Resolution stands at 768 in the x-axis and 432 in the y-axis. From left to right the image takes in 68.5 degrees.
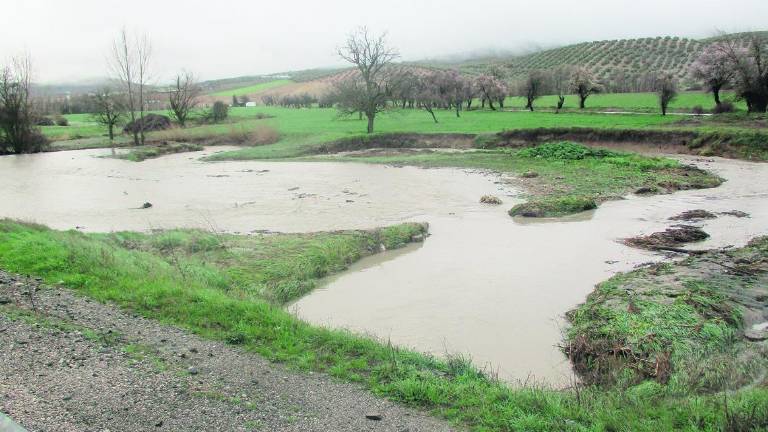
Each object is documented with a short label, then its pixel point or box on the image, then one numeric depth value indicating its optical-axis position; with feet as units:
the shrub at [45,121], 243.29
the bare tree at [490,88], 236.43
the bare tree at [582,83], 202.49
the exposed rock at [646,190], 81.33
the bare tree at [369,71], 162.61
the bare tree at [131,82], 186.25
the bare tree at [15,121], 164.86
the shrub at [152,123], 212.23
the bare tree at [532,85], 218.38
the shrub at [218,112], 247.40
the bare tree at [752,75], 134.82
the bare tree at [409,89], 214.44
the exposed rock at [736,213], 65.38
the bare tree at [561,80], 205.98
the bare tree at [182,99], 228.63
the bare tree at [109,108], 195.56
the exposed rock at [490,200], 77.28
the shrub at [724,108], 146.74
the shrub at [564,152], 113.19
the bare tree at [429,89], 237.82
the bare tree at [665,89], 153.99
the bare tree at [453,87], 238.89
